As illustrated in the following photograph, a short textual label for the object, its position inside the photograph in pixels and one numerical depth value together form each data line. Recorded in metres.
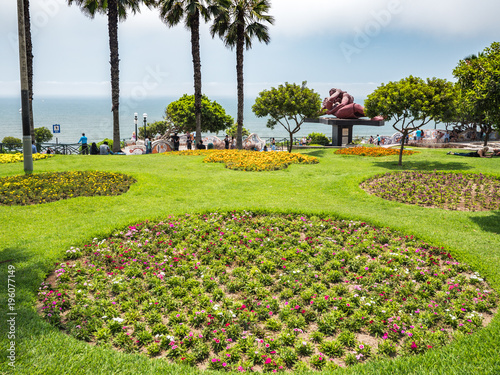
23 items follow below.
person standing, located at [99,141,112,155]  24.09
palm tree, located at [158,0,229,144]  27.69
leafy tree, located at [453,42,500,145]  8.96
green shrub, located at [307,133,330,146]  40.16
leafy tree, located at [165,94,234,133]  48.53
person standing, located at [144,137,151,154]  30.39
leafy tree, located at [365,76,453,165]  17.78
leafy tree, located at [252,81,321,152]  26.55
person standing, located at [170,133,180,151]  30.10
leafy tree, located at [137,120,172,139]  57.81
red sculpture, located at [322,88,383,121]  35.25
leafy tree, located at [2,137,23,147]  40.54
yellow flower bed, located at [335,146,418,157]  24.98
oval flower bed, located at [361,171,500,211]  11.65
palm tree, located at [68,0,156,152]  24.83
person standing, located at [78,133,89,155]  26.38
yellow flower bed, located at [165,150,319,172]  17.86
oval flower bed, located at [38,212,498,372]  4.72
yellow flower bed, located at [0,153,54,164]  18.65
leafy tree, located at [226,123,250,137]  49.74
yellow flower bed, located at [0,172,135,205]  11.20
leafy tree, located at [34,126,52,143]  52.92
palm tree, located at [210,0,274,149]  28.12
